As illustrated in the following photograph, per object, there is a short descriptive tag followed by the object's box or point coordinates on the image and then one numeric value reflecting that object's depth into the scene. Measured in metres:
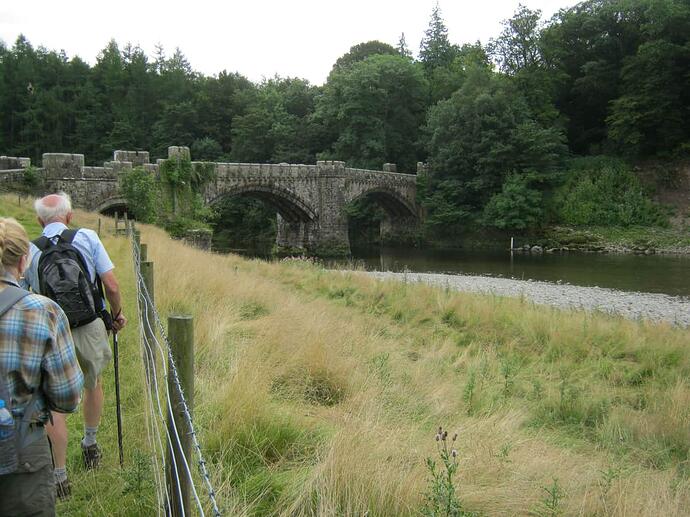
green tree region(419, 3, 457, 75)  60.22
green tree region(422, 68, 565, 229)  36.88
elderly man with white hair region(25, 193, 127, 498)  3.42
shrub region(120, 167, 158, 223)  25.59
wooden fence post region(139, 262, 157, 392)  3.99
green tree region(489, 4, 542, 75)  42.50
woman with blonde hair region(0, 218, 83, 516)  2.02
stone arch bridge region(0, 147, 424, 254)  26.62
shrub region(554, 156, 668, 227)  34.06
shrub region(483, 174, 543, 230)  35.72
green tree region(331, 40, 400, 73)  65.06
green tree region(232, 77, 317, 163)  52.91
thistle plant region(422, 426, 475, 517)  2.38
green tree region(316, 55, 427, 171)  45.84
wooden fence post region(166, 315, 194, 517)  2.26
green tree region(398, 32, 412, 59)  69.12
